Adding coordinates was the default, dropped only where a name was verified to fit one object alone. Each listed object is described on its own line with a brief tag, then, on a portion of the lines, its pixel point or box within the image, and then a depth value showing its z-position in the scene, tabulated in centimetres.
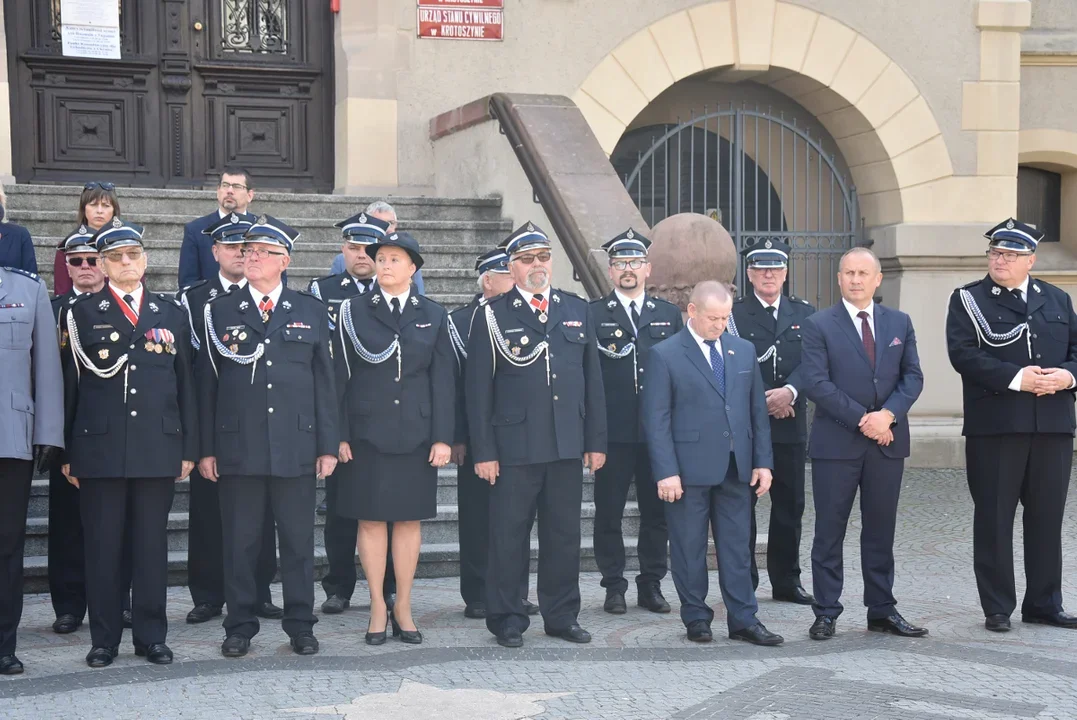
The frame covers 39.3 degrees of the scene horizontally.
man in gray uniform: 641
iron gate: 1435
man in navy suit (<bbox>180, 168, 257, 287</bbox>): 873
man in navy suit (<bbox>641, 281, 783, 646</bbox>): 708
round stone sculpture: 873
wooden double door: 1216
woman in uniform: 695
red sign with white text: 1270
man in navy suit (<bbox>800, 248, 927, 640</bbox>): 720
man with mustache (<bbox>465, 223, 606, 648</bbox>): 709
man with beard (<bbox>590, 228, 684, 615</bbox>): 773
